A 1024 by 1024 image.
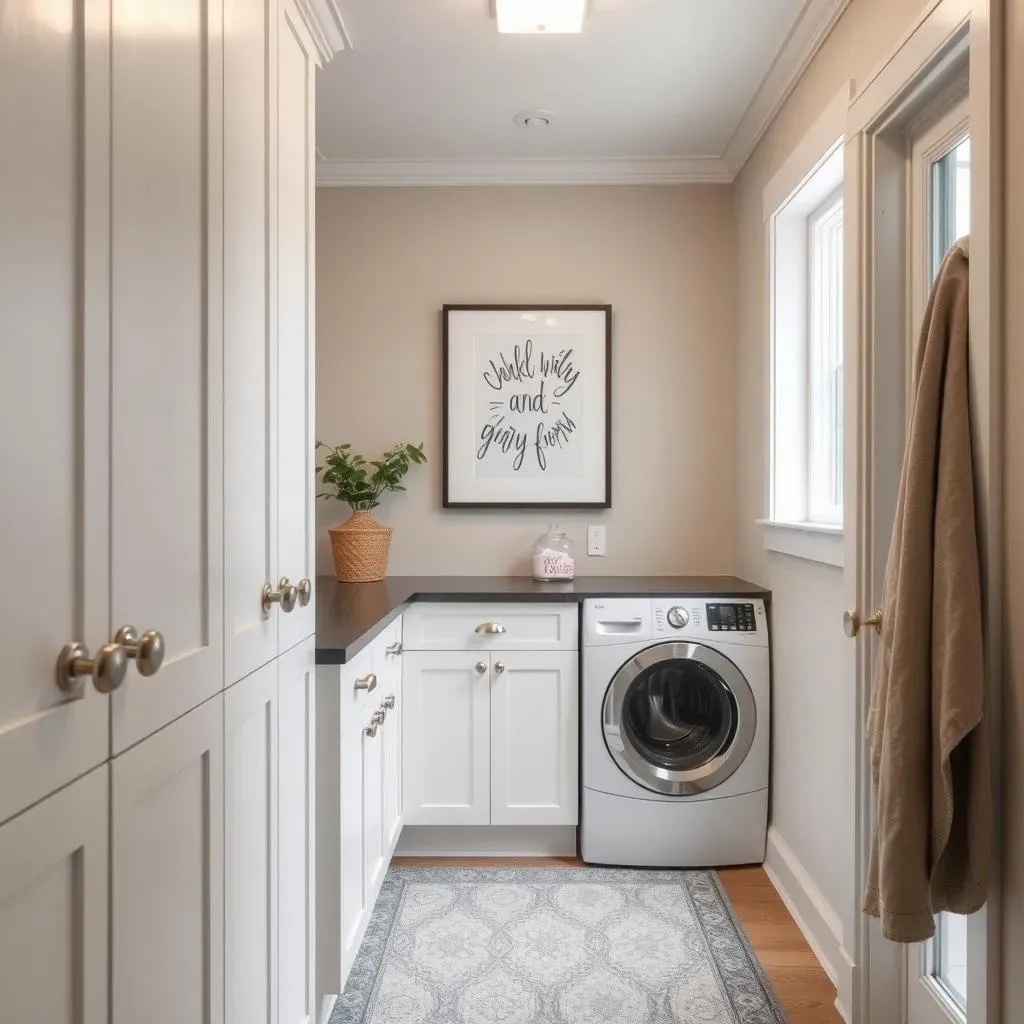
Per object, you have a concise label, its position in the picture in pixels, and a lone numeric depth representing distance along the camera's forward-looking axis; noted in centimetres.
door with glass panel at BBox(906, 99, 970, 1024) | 157
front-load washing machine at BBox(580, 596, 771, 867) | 263
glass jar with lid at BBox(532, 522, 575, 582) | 299
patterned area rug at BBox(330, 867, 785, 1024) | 190
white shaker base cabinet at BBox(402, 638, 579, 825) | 267
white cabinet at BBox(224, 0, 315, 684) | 121
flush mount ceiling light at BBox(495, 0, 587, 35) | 203
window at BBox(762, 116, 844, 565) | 242
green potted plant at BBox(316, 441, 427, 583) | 291
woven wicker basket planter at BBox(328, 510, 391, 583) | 291
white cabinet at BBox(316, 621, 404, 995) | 170
